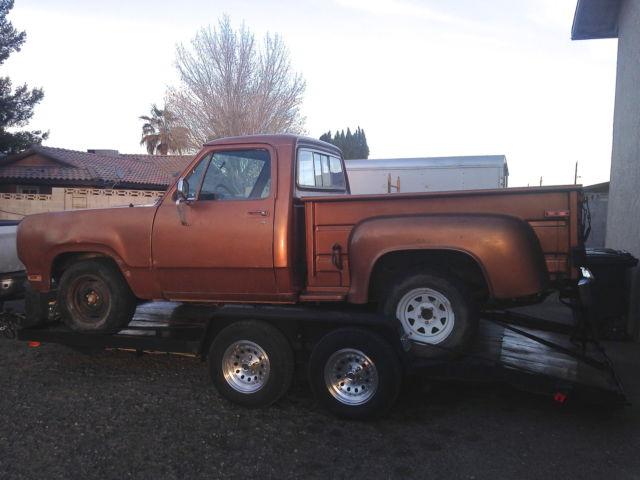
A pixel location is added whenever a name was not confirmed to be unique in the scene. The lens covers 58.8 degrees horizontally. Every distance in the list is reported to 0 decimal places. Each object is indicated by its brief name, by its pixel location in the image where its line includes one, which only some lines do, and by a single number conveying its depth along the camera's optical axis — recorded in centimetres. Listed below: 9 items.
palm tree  5123
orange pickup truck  441
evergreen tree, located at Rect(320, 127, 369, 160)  3799
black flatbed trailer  439
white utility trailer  1336
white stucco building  847
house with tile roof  3241
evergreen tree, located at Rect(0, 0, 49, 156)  2544
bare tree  2389
